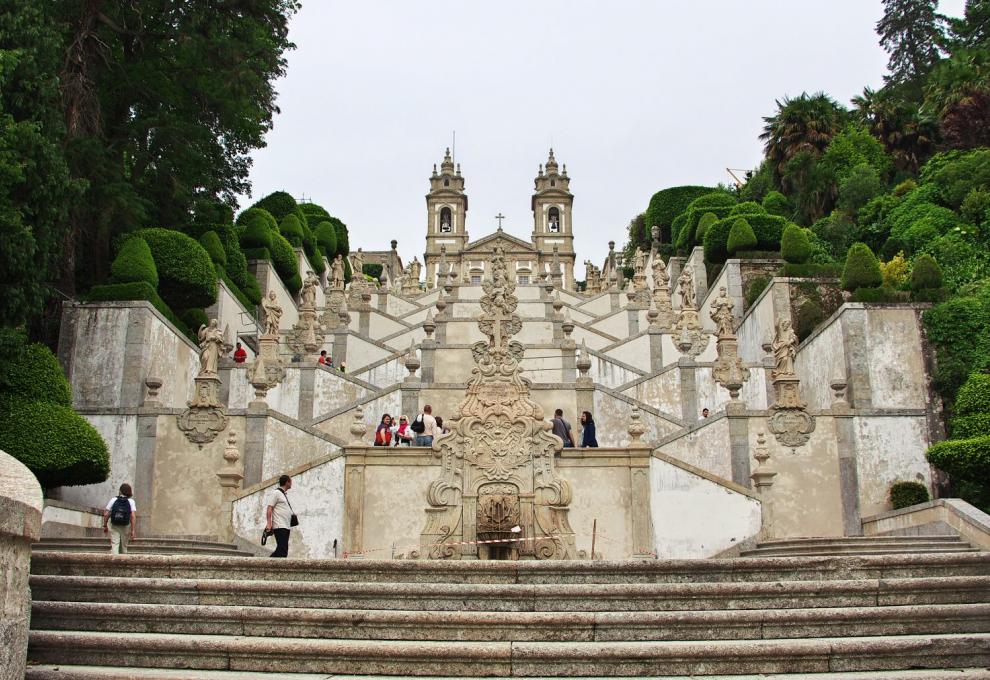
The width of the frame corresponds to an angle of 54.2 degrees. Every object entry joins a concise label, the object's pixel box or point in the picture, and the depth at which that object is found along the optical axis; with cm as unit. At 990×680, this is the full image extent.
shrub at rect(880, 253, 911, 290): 2589
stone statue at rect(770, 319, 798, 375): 1936
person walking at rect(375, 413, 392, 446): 1786
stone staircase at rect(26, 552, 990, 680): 653
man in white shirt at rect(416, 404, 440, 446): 1738
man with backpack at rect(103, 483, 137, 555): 1274
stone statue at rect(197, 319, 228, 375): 1959
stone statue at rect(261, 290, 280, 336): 2517
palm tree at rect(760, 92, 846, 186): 4166
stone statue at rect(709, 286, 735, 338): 2453
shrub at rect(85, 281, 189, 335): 2197
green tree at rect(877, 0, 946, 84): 5184
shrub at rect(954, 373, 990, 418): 2009
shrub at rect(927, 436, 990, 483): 1773
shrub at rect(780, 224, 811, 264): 2944
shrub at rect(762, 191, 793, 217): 4072
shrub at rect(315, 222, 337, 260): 4969
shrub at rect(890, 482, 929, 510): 2023
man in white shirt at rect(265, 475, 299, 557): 1239
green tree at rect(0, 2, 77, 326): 1700
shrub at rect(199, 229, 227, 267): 2903
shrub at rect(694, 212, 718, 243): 4072
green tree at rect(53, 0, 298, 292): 2364
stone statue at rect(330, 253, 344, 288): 3750
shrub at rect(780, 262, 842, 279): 2873
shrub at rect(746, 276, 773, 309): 3184
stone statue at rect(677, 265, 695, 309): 2955
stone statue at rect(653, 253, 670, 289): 3294
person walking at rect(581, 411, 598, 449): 1738
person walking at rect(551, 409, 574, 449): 1662
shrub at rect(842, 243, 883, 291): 2366
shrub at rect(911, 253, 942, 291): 2355
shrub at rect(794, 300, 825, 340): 2756
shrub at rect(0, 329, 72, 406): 1767
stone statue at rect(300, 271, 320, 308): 3025
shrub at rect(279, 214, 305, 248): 4325
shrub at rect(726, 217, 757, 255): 3416
